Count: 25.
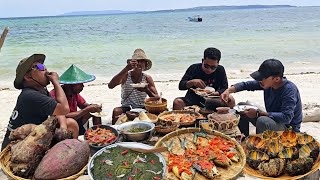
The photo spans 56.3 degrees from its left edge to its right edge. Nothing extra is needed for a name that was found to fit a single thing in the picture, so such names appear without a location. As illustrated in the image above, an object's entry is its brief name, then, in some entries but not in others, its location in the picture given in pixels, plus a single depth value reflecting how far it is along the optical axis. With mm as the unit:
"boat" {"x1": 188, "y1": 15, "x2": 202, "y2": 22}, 66138
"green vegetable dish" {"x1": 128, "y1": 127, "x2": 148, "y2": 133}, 3184
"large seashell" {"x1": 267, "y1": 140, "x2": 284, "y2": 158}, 2496
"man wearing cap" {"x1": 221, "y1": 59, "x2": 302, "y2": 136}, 3621
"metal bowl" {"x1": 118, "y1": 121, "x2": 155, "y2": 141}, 3043
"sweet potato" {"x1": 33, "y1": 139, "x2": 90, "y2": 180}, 2262
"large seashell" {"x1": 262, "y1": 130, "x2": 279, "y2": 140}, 2793
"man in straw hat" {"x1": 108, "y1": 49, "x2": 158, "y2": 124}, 5152
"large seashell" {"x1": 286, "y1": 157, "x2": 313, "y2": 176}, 2418
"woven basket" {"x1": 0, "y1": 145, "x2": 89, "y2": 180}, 2317
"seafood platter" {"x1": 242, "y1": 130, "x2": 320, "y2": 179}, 2426
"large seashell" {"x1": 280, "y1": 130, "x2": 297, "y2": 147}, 2654
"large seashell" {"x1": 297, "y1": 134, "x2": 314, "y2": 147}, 2658
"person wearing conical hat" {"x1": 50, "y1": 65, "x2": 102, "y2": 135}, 4449
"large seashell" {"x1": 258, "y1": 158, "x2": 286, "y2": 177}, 2406
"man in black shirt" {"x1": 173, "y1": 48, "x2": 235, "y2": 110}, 5020
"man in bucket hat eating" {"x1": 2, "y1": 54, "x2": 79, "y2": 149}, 3301
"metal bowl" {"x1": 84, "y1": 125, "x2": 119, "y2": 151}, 2830
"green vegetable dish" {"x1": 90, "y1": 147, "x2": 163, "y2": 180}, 2162
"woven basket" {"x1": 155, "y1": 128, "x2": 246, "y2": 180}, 2404
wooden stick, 3986
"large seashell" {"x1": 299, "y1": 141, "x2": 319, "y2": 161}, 2538
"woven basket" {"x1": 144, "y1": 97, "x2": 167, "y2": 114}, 3963
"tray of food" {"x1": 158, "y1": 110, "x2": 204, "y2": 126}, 3525
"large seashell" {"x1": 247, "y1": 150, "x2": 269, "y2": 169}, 2510
